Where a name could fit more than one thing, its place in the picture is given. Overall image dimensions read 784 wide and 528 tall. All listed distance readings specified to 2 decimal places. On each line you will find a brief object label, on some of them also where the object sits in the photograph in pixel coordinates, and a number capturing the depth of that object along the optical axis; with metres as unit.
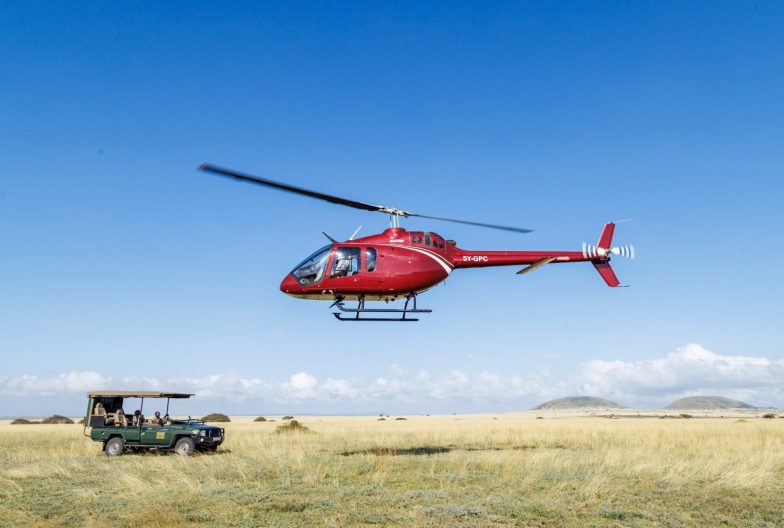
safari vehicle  22.77
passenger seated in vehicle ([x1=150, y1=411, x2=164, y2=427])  23.44
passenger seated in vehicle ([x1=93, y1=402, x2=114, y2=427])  23.42
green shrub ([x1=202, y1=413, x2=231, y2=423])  66.49
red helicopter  18.66
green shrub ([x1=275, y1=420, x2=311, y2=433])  38.97
